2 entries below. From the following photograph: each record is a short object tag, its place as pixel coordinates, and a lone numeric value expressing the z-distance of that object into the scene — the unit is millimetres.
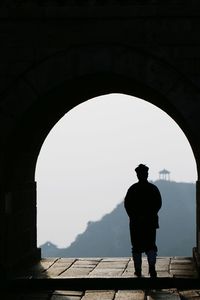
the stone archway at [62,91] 14146
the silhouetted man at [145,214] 13134
